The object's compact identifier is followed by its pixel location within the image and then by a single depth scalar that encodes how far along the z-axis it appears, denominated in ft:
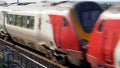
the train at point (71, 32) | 33.40
